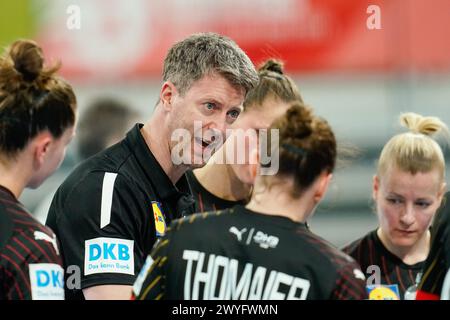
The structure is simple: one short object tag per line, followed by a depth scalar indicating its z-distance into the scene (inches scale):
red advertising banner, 524.4
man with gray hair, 228.1
